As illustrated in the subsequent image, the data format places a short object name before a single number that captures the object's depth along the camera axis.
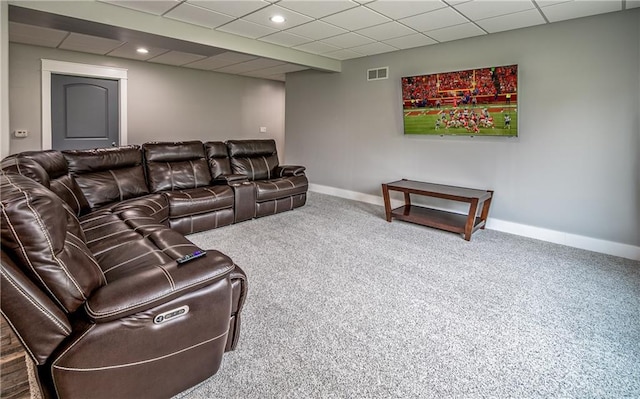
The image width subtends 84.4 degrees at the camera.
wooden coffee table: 3.97
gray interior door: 5.40
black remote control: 1.58
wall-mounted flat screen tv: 4.06
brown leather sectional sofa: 1.20
